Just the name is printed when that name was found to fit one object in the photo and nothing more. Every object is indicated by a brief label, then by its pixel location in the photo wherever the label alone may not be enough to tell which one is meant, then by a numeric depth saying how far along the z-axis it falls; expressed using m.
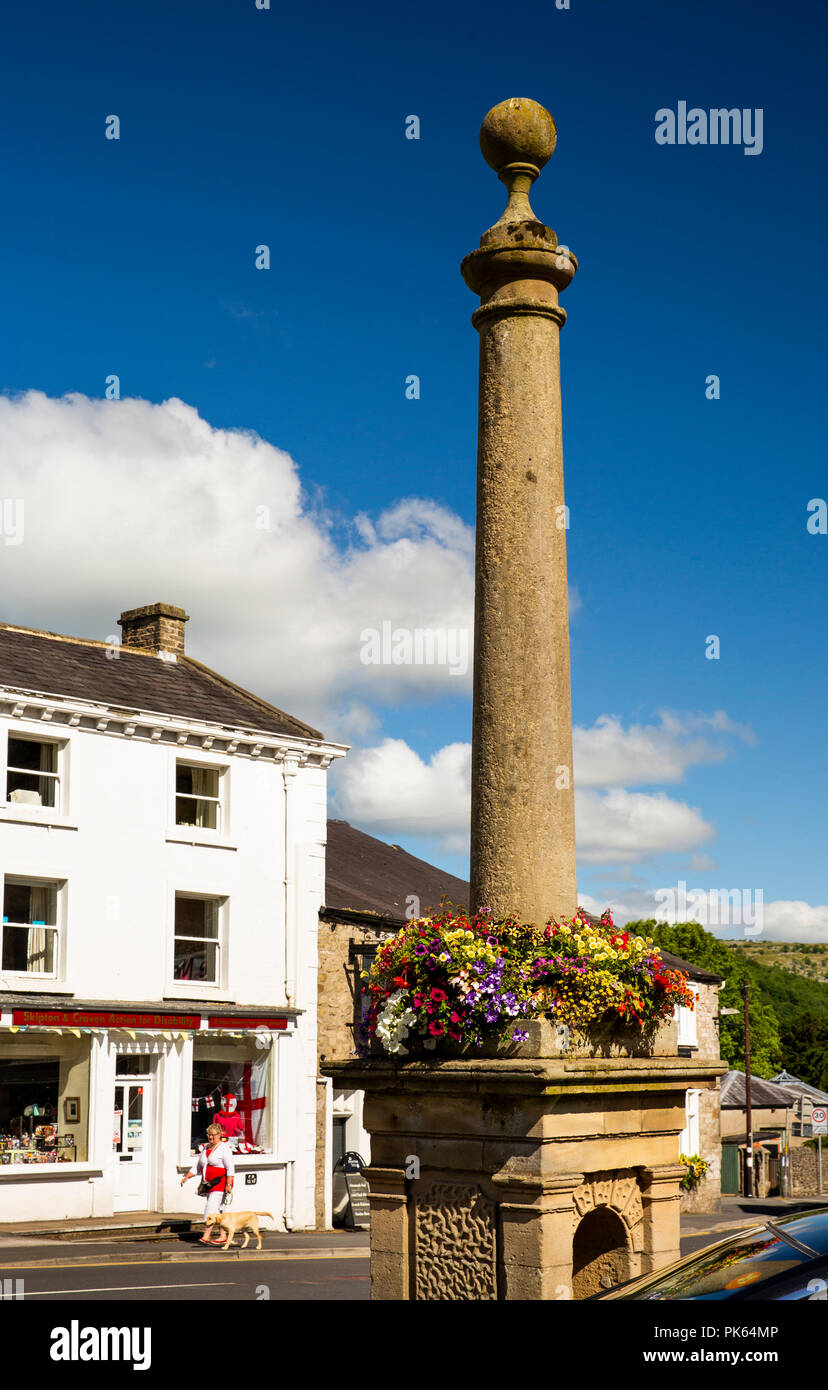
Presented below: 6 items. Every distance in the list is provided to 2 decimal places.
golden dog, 19.02
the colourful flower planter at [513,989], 7.30
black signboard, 25.84
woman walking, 19.59
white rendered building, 22.23
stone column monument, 7.04
